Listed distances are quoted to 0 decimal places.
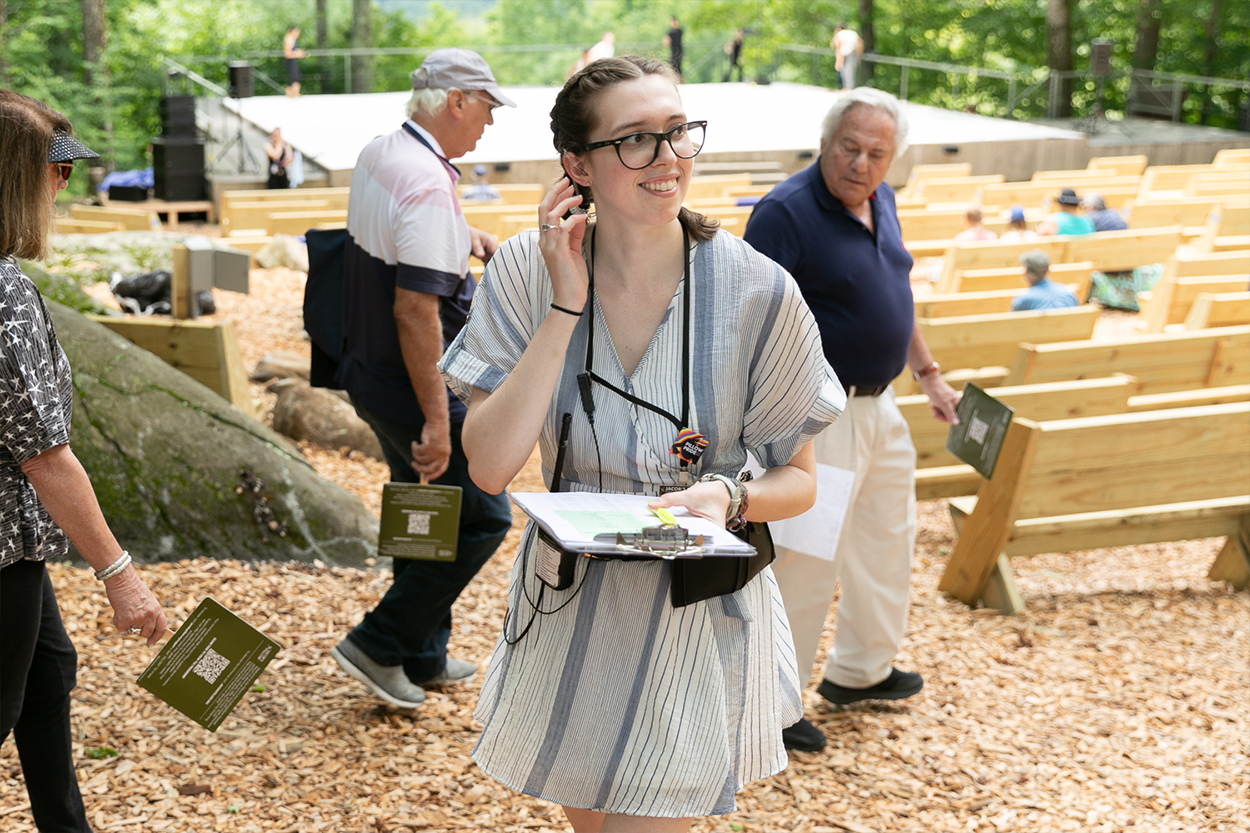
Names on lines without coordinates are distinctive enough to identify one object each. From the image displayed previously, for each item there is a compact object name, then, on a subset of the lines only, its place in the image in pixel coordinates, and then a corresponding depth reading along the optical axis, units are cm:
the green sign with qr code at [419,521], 315
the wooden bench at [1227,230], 1020
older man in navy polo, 320
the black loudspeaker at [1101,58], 2322
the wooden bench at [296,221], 1287
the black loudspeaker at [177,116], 2036
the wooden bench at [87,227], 1308
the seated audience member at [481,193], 1455
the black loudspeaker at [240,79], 2317
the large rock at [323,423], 595
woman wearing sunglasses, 199
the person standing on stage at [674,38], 3056
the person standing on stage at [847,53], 2798
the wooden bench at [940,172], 1711
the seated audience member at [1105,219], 1120
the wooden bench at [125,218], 1434
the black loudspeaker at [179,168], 2014
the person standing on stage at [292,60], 2739
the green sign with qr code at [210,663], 244
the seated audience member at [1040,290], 747
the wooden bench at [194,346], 506
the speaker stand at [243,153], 2166
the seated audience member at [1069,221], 1098
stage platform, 1986
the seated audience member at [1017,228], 1030
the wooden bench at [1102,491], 422
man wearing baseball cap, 308
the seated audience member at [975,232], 1055
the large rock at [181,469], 389
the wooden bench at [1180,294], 836
